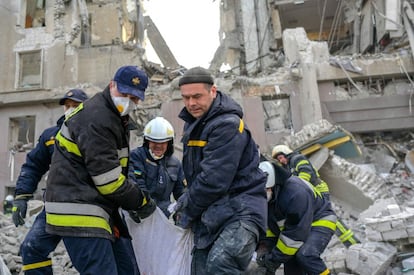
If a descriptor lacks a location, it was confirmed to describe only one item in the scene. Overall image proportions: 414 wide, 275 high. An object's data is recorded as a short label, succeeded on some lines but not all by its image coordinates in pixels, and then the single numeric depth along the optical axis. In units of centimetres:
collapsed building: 719
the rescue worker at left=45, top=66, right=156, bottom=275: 209
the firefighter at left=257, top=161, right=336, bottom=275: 294
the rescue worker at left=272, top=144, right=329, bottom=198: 501
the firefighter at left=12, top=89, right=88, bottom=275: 264
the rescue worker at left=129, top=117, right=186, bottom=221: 362
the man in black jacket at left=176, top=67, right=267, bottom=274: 204
